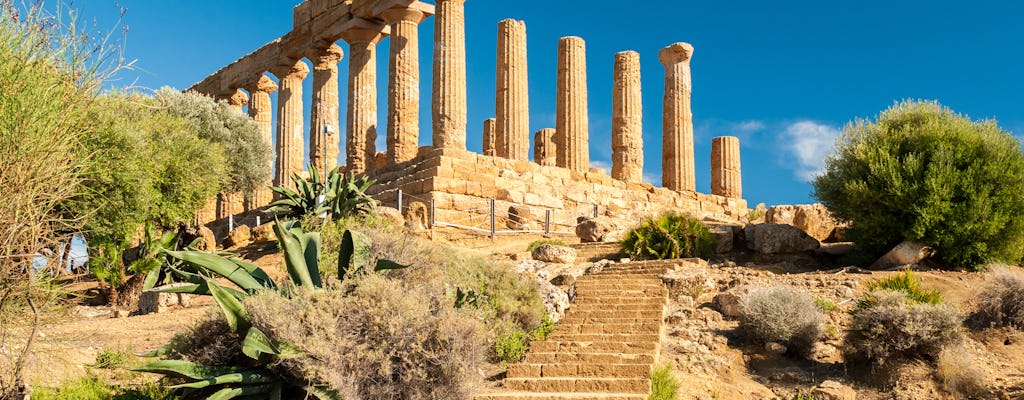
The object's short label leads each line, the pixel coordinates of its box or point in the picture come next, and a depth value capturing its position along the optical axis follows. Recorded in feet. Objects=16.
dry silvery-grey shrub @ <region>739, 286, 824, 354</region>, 34.96
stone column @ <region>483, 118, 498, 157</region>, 114.00
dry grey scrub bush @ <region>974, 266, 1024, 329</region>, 36.09
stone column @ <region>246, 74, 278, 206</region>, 108.58
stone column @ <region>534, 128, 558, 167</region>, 106.78
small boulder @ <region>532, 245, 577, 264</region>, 52.21
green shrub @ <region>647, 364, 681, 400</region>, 29.60
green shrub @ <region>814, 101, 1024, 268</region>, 45.73
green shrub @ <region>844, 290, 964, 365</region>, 32.91
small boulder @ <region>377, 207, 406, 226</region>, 59.29
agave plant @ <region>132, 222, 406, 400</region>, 24.66
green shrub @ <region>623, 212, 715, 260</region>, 51.31
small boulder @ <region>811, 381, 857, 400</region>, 30.86
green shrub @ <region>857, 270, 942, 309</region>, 36.55
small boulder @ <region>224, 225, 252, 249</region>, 74.38
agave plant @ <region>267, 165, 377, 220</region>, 59.11
